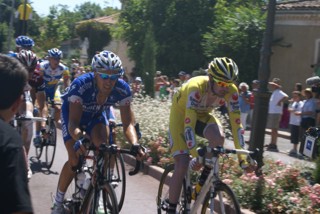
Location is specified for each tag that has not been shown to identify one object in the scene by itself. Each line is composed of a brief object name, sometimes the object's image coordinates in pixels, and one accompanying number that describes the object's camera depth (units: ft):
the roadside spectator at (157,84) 74.54
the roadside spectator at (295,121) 49.14
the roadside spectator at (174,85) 68.33
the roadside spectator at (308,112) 44.96
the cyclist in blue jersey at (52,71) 36.50
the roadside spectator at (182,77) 66.74
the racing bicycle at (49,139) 34.12
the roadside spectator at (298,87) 52.47
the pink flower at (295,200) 22.63
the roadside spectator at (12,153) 8.33
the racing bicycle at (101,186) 17.48
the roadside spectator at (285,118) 68.90
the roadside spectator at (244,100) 55.47
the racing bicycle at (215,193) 17.79
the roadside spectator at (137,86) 67.15
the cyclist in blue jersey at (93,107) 19.51
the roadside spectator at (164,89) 69.62
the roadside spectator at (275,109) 51.78
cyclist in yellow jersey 19.04
